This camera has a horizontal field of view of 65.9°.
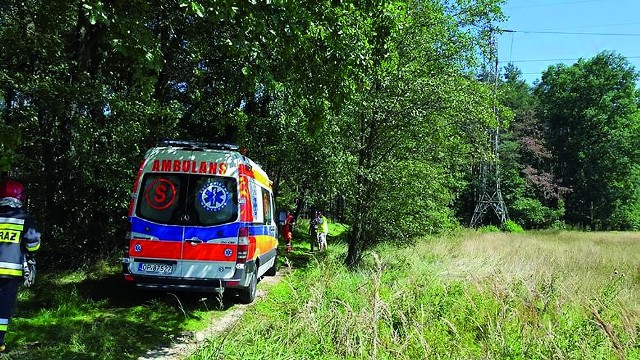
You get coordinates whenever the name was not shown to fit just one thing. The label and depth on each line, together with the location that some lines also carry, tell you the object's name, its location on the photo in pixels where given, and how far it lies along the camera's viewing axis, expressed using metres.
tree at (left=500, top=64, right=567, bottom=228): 50.38
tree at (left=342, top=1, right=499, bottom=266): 13.41
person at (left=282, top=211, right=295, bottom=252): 18.95
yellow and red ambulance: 7.86
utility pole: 44.31
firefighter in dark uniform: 5.41
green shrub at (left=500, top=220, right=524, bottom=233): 41.60
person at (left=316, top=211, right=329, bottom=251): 18.59
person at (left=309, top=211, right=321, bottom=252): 19.06
